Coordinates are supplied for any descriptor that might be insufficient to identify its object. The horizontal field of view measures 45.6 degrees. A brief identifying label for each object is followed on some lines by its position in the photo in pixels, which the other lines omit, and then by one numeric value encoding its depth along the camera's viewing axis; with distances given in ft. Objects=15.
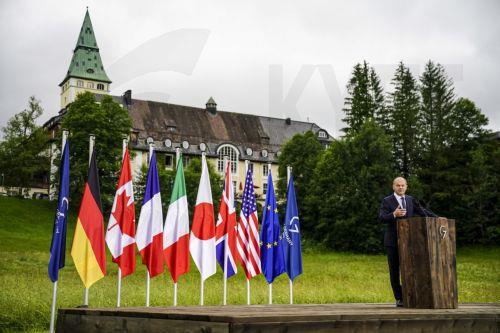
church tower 329.11
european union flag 47.39
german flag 36.68
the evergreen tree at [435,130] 172.76
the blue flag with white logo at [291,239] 47.52
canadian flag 39.65
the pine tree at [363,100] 189.06
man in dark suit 26.89
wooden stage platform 16.76
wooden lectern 23.81
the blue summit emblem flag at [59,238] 35.53
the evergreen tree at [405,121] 180.45
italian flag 41.83
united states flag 46.34
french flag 41.45
